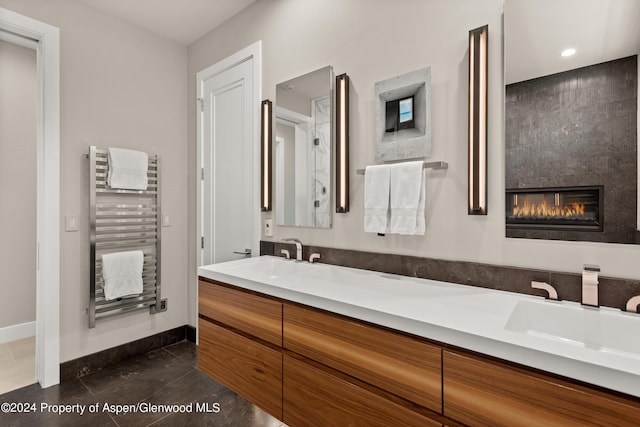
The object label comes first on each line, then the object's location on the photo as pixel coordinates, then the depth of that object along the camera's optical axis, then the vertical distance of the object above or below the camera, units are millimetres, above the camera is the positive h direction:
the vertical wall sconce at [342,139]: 1814 +421
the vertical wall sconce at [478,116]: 1357 +416
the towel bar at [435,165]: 1477 +220
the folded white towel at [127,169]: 2414 +349
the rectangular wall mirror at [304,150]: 1917 +404
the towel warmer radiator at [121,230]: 2361 -131
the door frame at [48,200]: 2148 +93
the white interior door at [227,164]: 2418 +397
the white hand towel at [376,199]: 1604 +69
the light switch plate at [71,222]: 2260 -65
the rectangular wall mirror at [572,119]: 1124 +350
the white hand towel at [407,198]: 1510 +67
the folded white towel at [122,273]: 2396 -466
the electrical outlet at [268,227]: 2266 -104
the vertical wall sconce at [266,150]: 2234 +442
